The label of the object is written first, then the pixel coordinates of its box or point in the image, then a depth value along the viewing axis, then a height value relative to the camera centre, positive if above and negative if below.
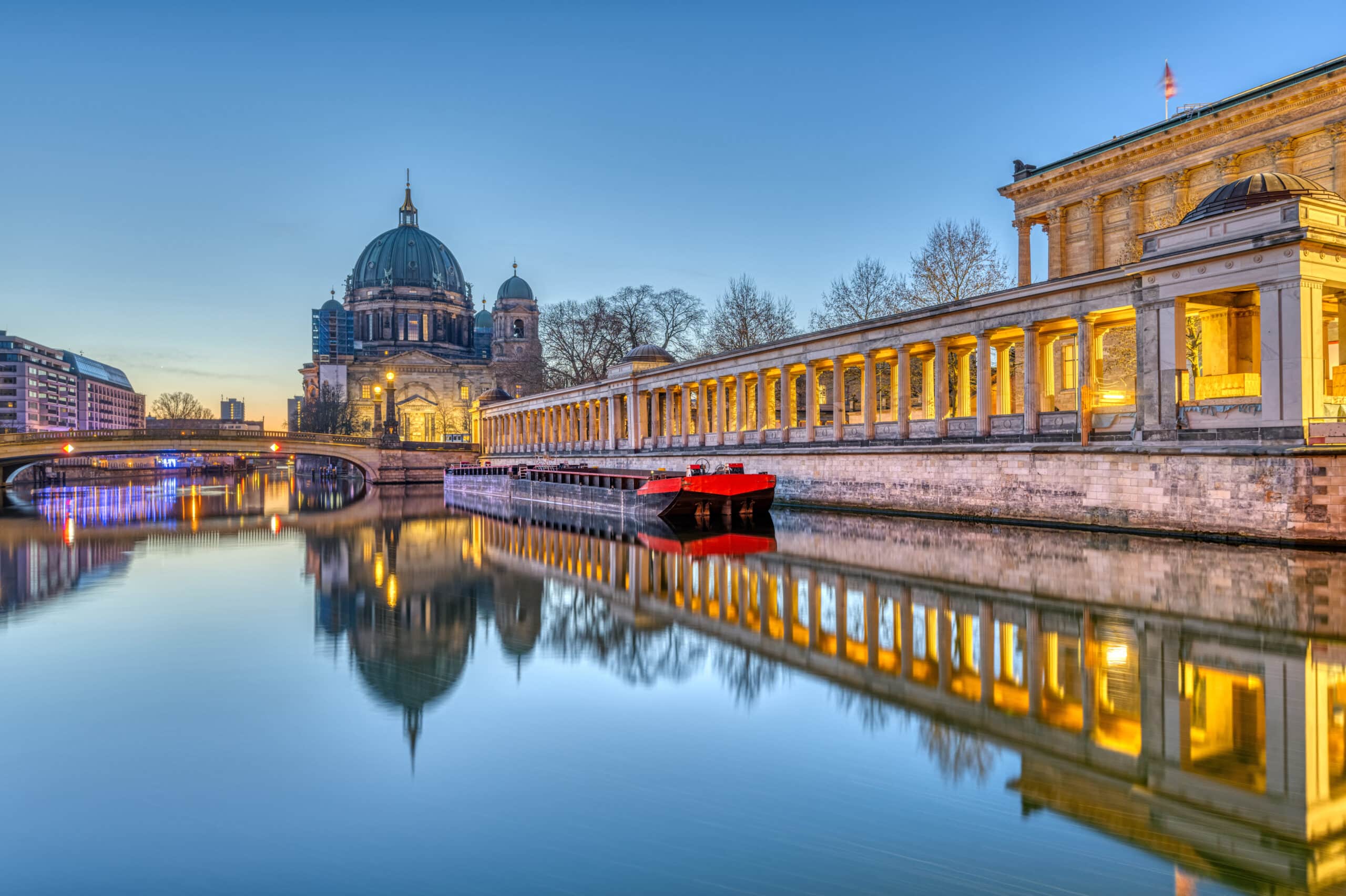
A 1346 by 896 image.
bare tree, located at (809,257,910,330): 53.72 +9.18
